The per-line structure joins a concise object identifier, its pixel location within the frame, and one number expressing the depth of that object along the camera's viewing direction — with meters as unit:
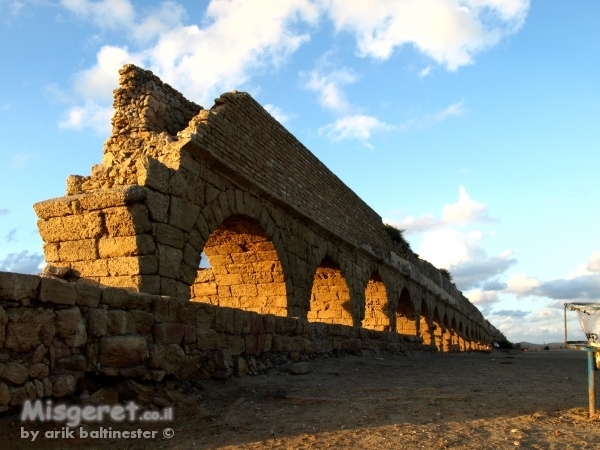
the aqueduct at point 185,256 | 4.61
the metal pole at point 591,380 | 4.57
